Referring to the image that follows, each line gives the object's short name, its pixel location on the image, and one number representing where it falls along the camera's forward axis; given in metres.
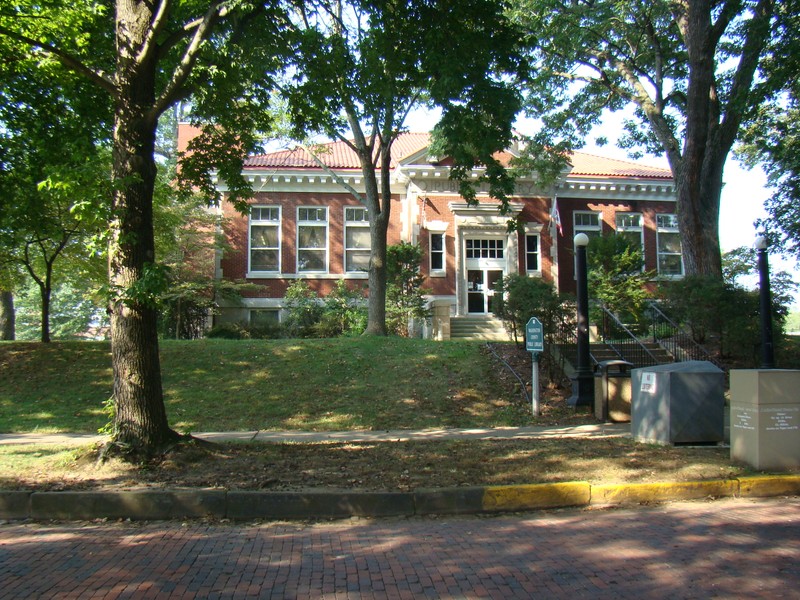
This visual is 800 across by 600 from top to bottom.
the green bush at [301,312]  21.25
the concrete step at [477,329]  22.41
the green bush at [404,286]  21.53
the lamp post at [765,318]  12.10
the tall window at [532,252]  25.81
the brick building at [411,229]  24.53
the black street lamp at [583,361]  12.39
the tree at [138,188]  7.45
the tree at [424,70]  8.27
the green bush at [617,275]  20.16
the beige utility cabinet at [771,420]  7.50
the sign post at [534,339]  11.45
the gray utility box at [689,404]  8.88
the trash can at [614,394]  11.72
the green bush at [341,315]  20.38
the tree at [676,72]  16.36
